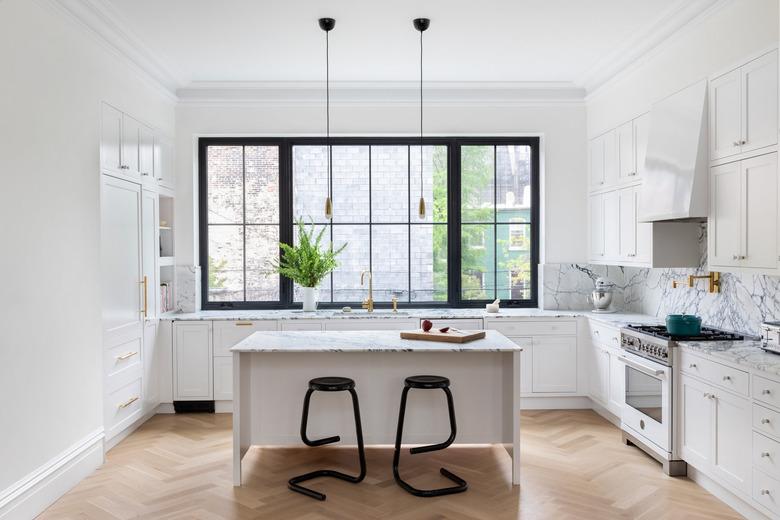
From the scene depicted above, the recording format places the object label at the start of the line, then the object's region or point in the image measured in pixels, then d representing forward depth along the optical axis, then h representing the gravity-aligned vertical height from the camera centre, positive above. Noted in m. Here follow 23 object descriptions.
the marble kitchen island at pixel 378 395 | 4.04 -0.99
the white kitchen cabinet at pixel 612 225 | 5.24 +0.27
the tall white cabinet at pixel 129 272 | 4.30 -0.14
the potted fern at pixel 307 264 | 5.72 -0.09
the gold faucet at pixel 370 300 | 5.73 -0.45
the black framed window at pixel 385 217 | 6.05 +0.40
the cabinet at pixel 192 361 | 5.42 -1.00
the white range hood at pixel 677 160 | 3.84 +0.66
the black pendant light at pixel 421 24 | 4.23 +1.71
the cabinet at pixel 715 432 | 3.19 -1.06
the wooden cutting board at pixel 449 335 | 3.85 -0.55
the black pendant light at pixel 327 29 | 4.22 +1.70
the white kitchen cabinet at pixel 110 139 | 4.24 +0.88
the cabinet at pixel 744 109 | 3.26 +0.88
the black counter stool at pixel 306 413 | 3.62 -1.03
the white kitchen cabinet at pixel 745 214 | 3.27 +0.24
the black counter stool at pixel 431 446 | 3.58 -1.12
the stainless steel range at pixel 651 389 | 3.86 -0.97
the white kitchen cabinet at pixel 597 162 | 5.61 +0.92
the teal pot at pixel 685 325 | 3.88 -0.48
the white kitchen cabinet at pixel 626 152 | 4.95 +0.89
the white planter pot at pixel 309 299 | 5.79 -0.44
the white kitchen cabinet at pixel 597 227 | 5.60 +0.27
